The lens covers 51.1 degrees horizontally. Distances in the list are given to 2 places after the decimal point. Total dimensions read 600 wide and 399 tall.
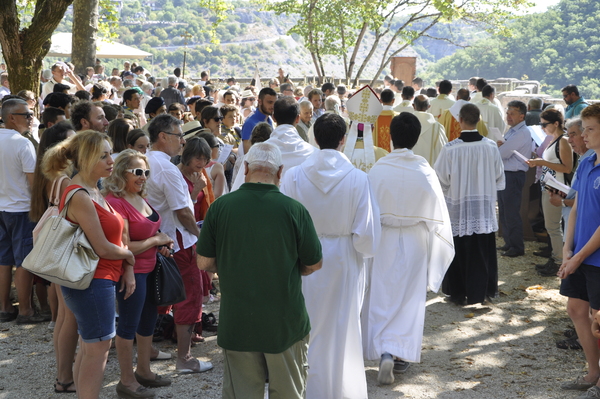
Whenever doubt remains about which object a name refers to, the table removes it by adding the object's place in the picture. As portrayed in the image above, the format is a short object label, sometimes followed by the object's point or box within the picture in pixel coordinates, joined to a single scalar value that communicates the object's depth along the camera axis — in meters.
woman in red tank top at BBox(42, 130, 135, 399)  3.62
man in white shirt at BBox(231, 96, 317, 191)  5.52
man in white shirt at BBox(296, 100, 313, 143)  8.22
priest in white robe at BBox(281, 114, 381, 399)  4.21
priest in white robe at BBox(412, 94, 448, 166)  8.78
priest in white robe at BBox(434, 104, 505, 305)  6.46
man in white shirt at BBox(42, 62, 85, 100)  9.78
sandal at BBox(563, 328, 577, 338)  5.72
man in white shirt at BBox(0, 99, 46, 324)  5.75
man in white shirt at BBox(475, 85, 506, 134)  10.16
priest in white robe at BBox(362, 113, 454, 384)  4.98
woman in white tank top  7.23
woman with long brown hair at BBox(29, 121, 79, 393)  4.39
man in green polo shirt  3.10
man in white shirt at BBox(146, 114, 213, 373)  4.57
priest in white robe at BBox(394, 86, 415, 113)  9.89
